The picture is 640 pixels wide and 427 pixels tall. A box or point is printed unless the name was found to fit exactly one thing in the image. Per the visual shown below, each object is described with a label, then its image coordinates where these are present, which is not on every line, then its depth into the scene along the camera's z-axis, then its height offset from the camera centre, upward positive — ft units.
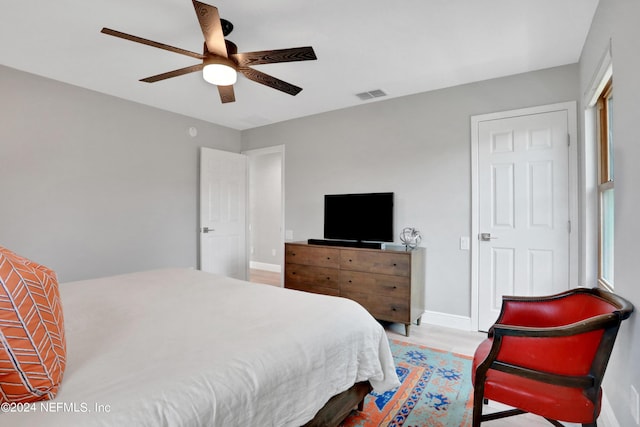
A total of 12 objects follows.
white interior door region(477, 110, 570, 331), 9.58 +0.25
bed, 3.11 -1.73
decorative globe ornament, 11.66 -0.79
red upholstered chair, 4.58 -2.32
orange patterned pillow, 2.87 -1.16
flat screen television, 12.35 -0.04
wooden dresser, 10.64 -2.17
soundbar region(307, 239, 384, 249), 11.80 -1.06
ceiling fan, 5.89 +3.37
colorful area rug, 6.27 -3.96
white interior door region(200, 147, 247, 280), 14.98 +0.18
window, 7.43 +0.58
